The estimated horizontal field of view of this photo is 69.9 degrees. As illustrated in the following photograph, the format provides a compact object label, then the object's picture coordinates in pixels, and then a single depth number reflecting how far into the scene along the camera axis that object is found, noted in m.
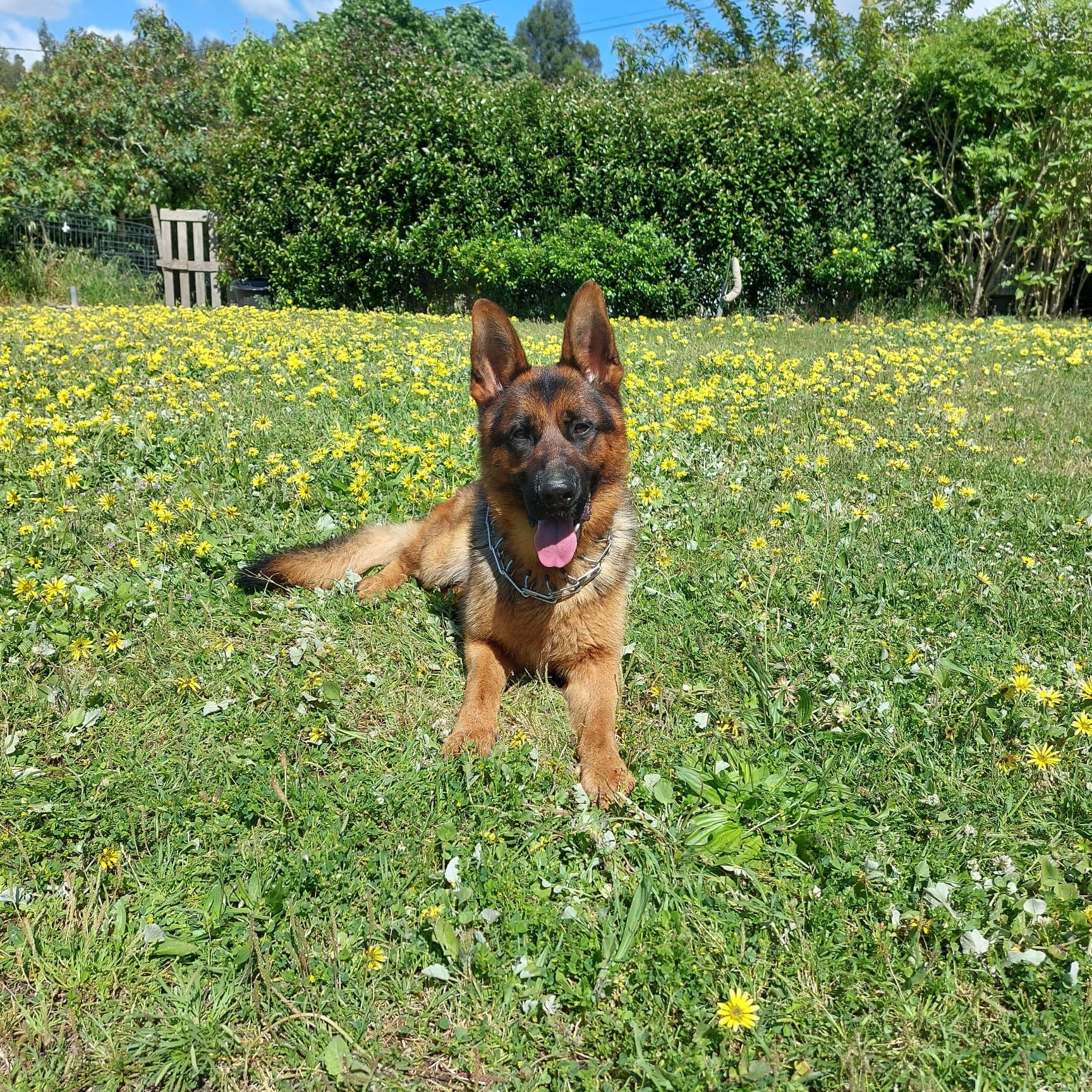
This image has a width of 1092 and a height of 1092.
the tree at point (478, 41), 43.97
